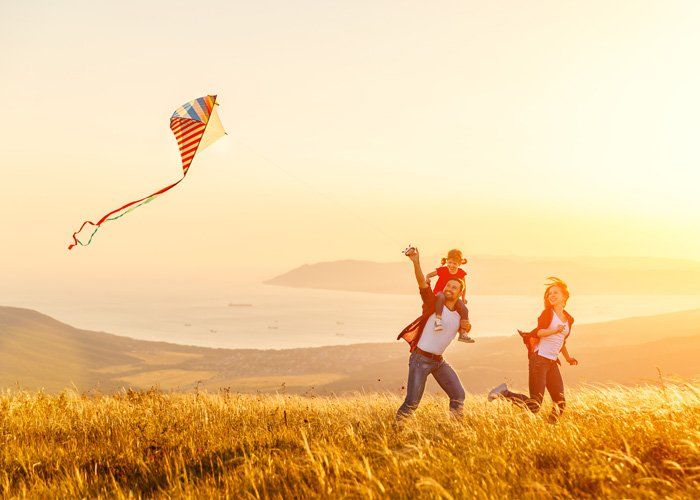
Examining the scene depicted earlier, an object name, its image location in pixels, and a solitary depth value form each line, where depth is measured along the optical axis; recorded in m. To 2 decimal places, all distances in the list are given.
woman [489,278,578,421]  6.92
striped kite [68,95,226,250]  9.05
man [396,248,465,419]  6.75
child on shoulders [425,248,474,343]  6.77
